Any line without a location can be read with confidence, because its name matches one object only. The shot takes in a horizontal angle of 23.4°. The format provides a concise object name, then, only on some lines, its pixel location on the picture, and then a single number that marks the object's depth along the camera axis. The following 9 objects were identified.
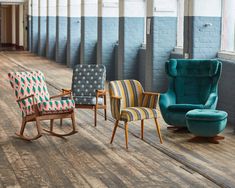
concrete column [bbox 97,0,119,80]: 13.80
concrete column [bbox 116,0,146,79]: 12.16
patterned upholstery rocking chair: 6.79
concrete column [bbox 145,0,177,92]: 10.53
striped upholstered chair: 6.54
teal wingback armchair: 7.48
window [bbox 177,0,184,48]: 10.59
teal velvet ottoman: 6.57
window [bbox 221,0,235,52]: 8.77
